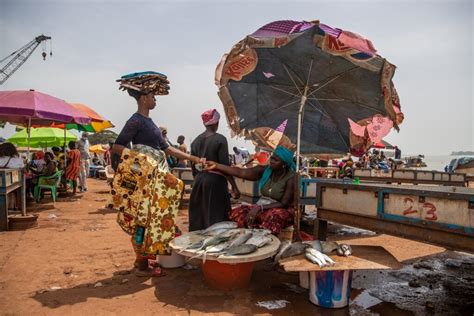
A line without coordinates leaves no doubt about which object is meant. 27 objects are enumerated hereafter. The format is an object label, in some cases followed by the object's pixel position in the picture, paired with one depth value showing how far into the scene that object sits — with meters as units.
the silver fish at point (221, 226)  3.90
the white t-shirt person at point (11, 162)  7.32
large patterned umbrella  3.78
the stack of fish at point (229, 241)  3.27
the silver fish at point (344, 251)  3.40
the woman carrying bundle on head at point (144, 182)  3.76
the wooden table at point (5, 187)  6.08
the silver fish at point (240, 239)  3.41
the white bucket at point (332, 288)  3.25
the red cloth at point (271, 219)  4.12
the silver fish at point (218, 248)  3.31
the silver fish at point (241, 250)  3.23
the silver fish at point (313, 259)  3.13
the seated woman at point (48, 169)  9.22
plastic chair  9.38
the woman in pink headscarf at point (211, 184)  4.37
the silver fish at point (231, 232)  3.63
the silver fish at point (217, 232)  3.74
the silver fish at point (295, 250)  3.46
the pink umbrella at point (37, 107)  7.21
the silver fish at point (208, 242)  3.39
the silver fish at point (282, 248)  3.52
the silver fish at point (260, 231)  3.71
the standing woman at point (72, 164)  10.50
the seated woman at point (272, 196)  4.19
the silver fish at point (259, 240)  3.44
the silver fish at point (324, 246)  3.47
